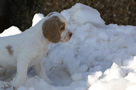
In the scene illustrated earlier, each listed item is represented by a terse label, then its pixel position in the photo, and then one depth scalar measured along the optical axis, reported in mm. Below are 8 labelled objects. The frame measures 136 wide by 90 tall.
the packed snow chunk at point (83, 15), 6020
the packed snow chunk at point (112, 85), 3492
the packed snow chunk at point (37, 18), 6236
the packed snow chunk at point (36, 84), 3990
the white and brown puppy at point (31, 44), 3910
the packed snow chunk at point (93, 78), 4023
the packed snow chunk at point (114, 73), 3951
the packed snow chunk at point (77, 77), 4395
